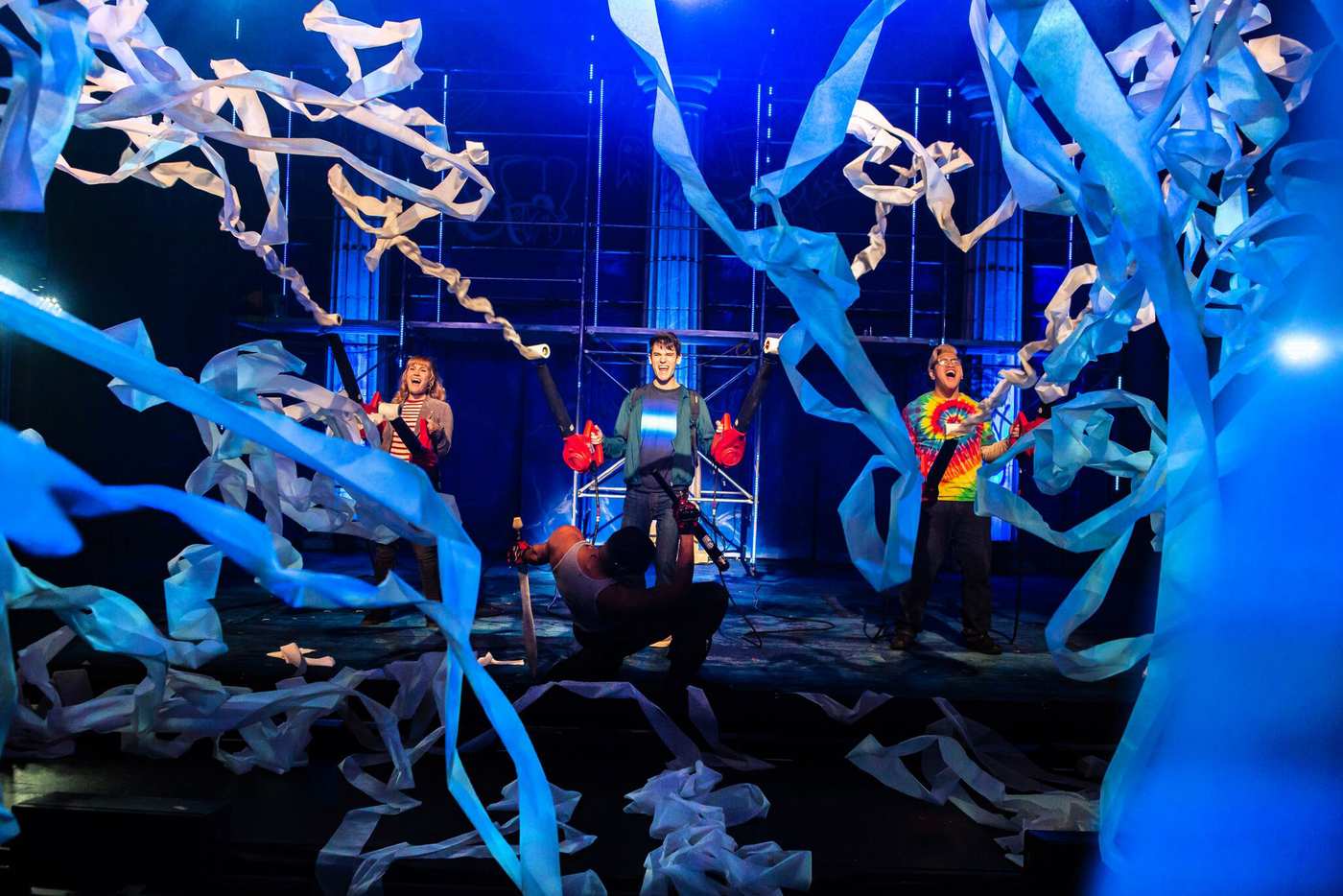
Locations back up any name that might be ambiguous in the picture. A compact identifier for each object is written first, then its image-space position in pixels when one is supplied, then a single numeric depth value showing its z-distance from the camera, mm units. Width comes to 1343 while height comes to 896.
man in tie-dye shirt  5090
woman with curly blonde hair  5254
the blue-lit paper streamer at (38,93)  1250
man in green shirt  5098
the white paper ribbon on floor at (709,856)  2227
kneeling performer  3701
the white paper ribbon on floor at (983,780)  2779
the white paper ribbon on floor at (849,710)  3555
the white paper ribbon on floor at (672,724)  3348
